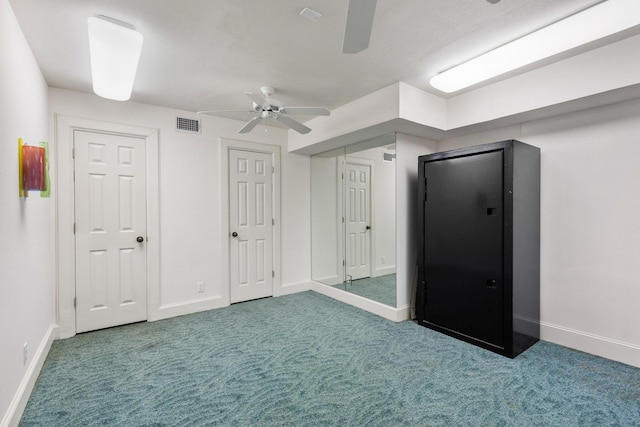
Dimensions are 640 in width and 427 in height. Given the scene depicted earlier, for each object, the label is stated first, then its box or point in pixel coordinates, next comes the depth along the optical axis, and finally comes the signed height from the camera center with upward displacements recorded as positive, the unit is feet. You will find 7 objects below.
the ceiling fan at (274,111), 8.75 +2.98
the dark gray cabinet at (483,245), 8.55 -1.07
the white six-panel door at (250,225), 13.53 -0.64
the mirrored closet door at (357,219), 11.94 -0.37
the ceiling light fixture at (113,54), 6.50 +3.58
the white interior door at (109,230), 10.41 -0.67
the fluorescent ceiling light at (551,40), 6.28 +3.92
